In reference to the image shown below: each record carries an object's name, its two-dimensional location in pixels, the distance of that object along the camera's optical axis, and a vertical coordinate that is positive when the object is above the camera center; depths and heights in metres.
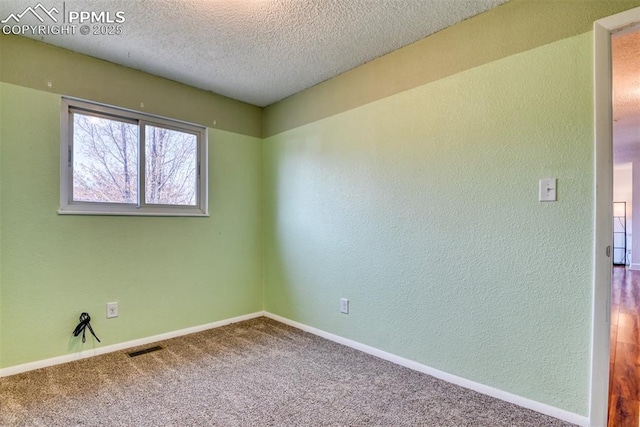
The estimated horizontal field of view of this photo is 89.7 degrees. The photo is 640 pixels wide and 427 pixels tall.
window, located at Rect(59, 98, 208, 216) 2.44 +0.43
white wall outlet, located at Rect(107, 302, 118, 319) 2.56 -0.77
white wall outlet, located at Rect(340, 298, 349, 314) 2.75 -0.80
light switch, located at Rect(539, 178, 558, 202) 1.73 +0.12
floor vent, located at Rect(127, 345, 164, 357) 2.52 -1.11
